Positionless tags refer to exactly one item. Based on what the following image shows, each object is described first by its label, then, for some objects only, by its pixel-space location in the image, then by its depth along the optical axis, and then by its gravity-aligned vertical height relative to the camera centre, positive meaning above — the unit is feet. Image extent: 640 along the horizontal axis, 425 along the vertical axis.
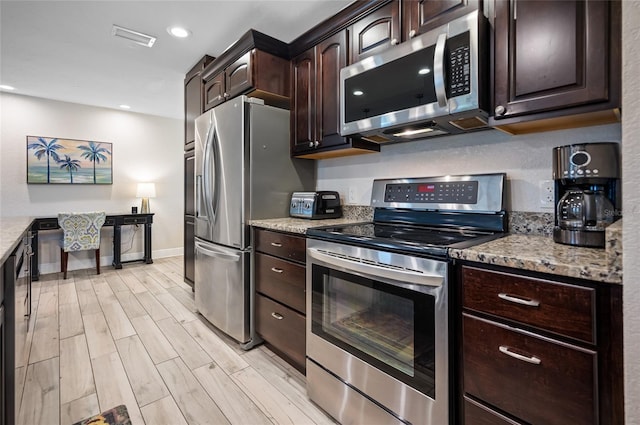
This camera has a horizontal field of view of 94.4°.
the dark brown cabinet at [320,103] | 6.45 +2.55
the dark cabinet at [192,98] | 9.80 +4.01
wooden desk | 12.82 -0.65
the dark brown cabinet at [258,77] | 7.16 +3.42
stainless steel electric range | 3.65 -1.29
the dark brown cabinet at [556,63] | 3.34 +1.82
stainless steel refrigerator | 6.95 +0.58
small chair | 12.73 -0.80
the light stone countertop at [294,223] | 5.83 -0.24
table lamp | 15.79 +1.07
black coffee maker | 3.43 +0.20
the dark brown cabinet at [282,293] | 5.82 -1.71
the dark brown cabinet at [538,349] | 2.61 -1.37
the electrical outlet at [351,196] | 7.49 +0.40
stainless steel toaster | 7.05 +0.17
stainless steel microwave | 4.18 +2.02
